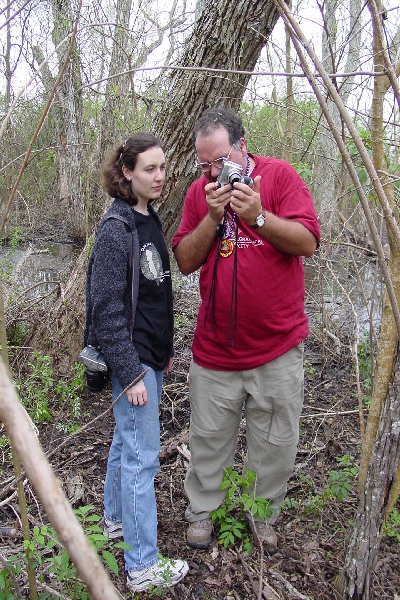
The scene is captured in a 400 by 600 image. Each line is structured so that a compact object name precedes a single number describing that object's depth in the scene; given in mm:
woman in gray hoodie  1926
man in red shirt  2072
